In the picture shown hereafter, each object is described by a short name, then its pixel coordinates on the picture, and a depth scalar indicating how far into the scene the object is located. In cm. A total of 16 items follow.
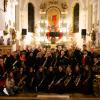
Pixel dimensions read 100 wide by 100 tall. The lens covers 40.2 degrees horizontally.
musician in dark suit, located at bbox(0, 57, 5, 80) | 557
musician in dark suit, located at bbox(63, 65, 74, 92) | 573
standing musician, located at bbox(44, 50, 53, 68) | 627
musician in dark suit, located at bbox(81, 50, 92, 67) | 633
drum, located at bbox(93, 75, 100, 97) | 498
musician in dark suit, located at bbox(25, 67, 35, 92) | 577
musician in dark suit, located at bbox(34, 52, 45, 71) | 626
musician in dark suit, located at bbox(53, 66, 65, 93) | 569
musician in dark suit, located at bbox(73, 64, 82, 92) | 572
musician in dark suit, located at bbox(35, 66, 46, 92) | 578
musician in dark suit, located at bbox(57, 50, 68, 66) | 623
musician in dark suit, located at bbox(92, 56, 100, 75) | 582
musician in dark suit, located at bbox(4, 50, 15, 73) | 629
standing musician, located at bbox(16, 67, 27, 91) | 570
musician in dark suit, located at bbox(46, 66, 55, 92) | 582
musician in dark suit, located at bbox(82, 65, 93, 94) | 558
